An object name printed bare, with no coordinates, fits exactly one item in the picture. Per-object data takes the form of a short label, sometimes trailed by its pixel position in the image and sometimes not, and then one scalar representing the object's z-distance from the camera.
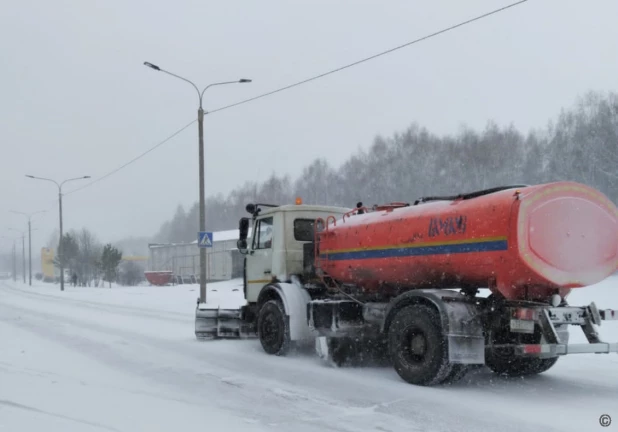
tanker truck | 7.16
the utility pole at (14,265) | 95.59
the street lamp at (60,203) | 43.16
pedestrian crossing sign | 19.69
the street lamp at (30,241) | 64.25
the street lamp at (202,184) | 20.66
